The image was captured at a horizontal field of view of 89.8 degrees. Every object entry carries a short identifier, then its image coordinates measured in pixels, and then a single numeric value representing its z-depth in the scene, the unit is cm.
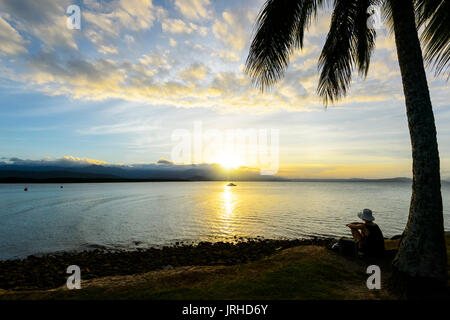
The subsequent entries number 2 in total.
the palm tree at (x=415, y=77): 610
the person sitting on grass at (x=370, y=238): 876
